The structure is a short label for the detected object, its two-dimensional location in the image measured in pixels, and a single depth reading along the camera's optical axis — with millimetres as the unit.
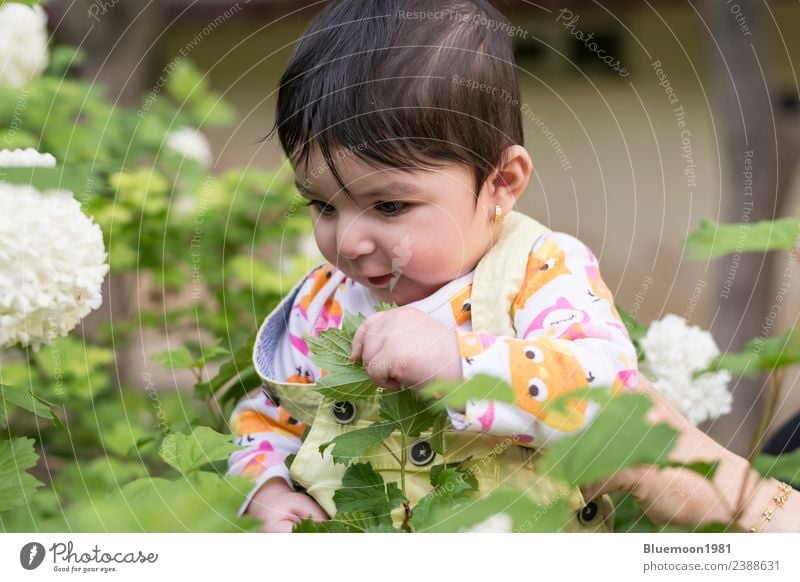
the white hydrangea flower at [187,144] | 1899
